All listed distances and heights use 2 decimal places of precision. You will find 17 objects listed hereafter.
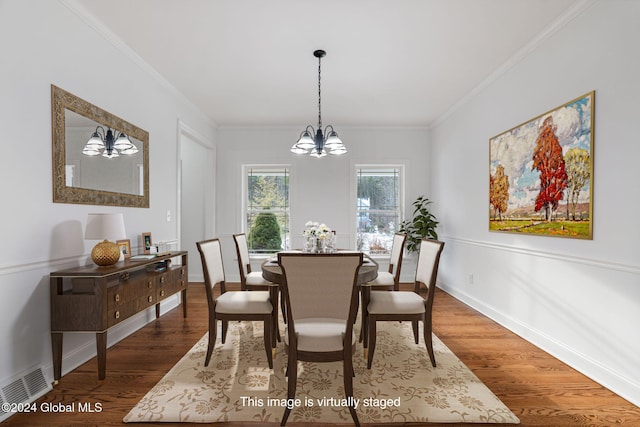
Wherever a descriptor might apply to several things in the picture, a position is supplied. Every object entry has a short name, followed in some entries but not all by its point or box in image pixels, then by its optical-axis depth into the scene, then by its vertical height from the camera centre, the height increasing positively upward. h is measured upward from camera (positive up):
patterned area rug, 1.94 -1.24
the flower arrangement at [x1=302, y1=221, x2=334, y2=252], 3.07 -0.29
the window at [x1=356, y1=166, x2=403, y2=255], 5.93 +0.06
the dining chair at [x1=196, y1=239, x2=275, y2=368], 2.53 -0.78
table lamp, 2.44 -0.19
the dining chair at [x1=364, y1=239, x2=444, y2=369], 2.53 -0.77
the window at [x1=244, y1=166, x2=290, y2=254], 5.92 +0.03
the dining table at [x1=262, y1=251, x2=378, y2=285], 2.41 -0.49
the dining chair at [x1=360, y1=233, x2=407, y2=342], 3.45 -0.73
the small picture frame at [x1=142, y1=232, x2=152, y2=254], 3.40 -0.35
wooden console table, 2.23 -0.67
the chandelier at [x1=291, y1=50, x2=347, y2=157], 3.17 +0.66
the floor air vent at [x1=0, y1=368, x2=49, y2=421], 1.96 -1.14
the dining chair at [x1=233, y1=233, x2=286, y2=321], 3.44 -0.73
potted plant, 5.23 -0.25
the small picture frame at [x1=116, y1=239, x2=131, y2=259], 3.01 -0.35
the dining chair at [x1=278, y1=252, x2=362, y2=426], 1.88 -0.60
